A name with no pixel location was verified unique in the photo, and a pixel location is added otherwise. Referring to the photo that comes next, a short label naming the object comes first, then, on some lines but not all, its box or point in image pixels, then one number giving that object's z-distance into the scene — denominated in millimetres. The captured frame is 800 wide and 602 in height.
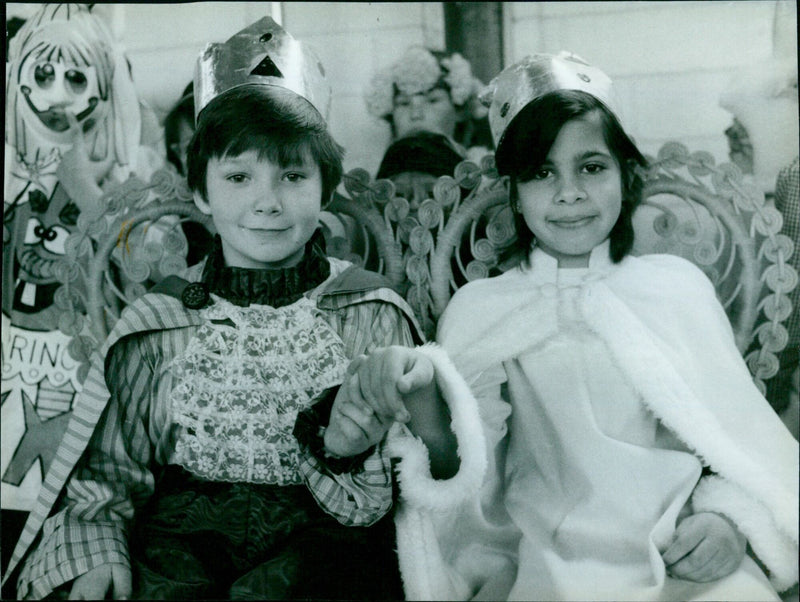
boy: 1207
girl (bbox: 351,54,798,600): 1182
